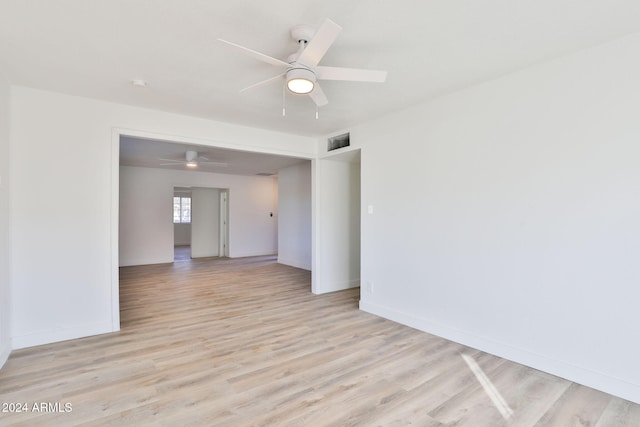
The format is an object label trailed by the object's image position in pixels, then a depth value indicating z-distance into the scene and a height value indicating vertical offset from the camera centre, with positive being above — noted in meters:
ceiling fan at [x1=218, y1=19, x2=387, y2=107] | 1.89 +1.01
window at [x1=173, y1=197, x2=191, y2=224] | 12.06 +0.15
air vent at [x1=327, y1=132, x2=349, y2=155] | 4.53 +1.11
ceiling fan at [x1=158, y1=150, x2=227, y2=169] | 5.90 +1.15
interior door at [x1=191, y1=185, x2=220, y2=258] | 9.45 -0.23
